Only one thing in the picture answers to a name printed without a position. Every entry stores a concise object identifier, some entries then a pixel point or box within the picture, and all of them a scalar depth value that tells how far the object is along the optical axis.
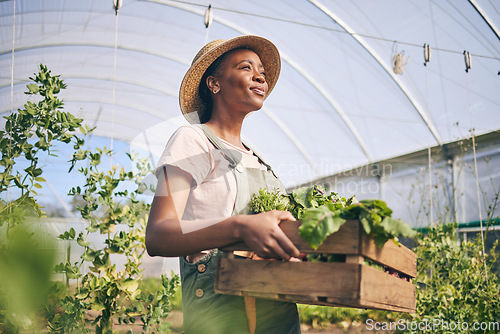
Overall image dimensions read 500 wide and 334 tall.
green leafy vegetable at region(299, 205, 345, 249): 0.92
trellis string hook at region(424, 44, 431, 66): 5.03
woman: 1.02
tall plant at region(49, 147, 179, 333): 2.70
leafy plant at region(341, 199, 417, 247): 0.94
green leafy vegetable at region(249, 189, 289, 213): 1.25
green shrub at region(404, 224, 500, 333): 3.41
